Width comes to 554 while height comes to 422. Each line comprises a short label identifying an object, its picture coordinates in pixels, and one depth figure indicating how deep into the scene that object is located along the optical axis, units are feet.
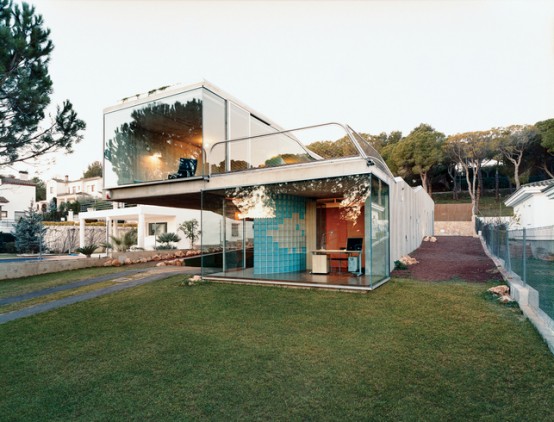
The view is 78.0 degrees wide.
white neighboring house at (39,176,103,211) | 160.13
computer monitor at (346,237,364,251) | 34.94
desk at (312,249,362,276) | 33.59
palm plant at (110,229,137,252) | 62.28
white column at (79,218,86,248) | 90.38
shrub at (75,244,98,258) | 54.95
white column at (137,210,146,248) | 79.22
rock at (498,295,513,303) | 22.47
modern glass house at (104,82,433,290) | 28.99
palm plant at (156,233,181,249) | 71.41
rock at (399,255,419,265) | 39.88
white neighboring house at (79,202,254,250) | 78.34
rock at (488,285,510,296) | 24.58
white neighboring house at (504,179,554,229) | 54.49
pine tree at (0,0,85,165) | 30.60
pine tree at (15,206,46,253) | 79.05
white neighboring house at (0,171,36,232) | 137.90
